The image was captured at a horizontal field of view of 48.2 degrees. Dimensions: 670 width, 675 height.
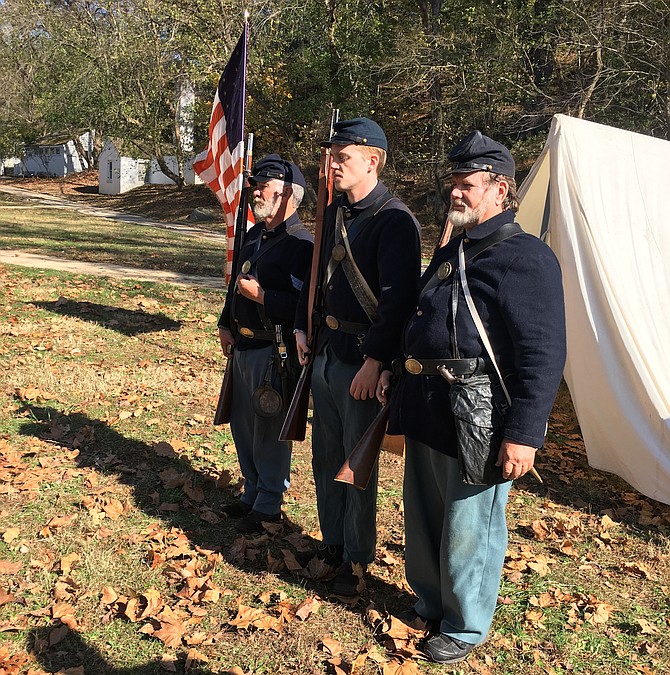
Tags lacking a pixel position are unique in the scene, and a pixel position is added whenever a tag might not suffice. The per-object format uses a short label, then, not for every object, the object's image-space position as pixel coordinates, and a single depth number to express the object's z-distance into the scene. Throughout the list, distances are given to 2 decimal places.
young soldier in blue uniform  3.40
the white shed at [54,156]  60.66
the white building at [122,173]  42.59
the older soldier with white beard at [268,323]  4.20
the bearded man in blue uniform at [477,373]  2.91
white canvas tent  5.32
